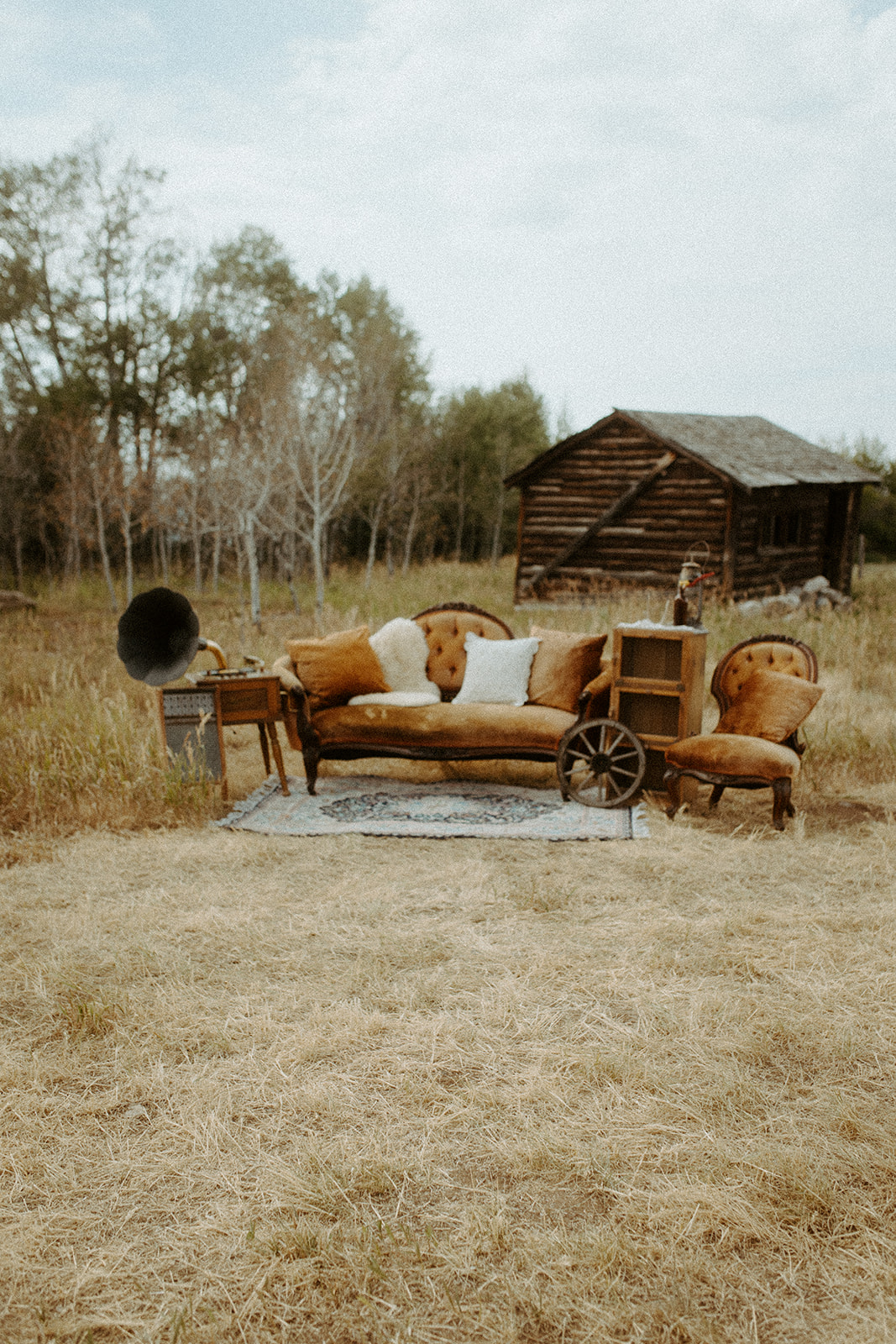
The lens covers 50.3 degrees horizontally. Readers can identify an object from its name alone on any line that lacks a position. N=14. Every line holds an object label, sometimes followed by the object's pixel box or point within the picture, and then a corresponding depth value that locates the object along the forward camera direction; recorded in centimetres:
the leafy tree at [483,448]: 2617
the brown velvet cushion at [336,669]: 593
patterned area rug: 512
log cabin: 1446
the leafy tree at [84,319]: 2017
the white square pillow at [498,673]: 601
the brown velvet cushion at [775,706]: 524
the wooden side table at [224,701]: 544
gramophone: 534
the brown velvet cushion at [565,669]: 594
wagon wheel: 552
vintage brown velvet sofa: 567
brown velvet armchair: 503
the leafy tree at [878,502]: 2620
